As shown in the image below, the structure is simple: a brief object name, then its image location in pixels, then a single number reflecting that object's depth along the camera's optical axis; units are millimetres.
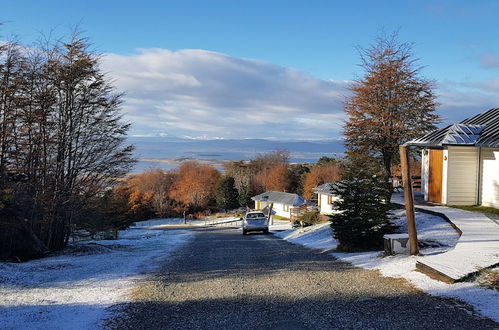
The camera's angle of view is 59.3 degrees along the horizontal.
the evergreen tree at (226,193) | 71188
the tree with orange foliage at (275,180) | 74169
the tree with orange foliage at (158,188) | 73375
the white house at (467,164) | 16688
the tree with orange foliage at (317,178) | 59125
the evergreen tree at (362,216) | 13469
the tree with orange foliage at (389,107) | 21625
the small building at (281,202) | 52106
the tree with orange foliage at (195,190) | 75062
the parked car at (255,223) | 28031
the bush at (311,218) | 32544
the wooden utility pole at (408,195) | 10641
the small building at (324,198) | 41309
